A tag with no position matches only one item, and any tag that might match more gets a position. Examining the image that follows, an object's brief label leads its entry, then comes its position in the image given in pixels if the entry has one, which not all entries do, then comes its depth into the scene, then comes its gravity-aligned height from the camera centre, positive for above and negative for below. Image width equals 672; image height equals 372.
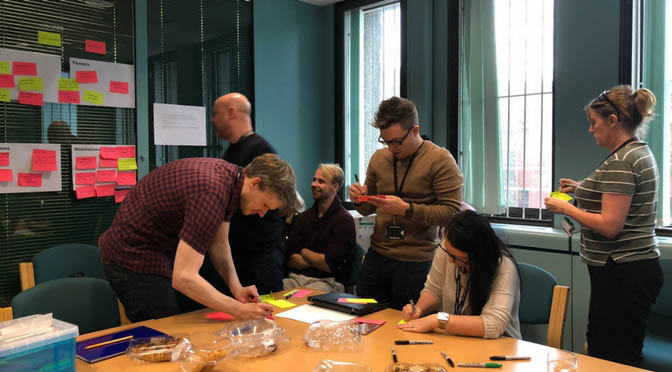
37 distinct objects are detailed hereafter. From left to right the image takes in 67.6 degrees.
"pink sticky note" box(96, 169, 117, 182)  3.34 -0.06
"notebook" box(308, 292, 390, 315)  1.97 -0.57
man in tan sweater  2.32 -0.20
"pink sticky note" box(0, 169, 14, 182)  2.95 -0.05
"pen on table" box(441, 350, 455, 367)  1.46 -0.58
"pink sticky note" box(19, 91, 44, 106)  3.04 +0.42
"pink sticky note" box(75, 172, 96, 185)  3.25 -0.08
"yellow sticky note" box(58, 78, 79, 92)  3.17 +0.52
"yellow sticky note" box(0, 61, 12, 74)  2.96 +0.59
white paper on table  1.92 -0.59
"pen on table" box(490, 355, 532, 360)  1.49 -0.58
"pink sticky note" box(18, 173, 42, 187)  3.03 -0.08
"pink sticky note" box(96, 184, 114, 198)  3.34 -0.16
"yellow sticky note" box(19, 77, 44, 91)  3.03 +0.50
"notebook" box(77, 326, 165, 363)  1.53 -0.58
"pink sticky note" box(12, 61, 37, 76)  3.00 +0.60
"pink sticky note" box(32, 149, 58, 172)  3.07 +0.04
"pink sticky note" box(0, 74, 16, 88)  2.96 +0.51
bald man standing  2.51 -0.42
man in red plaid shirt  1.68 -0.20
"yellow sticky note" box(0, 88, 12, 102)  2.96 +0.43
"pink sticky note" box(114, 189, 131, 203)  3.45 -0.20
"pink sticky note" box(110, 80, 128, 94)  3.40 +0.54
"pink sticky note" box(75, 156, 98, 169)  3.24 +0.03
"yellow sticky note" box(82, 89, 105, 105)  3.28 +0.46
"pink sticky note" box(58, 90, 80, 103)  3.17 +0.45
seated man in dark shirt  3.04 -0.48
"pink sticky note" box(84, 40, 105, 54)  3.30 +0.79
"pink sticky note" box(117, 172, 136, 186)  3.46 -0.08
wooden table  1.45 -0.59
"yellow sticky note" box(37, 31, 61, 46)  3.12 +0.81
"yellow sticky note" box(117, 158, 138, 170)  3.45 +0.01
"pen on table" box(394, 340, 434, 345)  1.63 -0.58
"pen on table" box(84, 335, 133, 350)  1.61 -0.58
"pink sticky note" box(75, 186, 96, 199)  3.26 -0.17
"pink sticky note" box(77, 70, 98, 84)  3.25 +0.58
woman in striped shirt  1.99 -0.28
